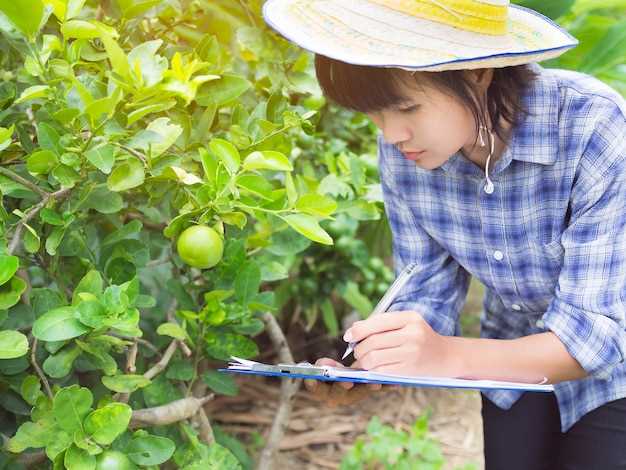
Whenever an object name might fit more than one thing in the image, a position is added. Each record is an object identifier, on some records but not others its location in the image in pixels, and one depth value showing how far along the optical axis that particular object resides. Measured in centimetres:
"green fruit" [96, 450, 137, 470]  101
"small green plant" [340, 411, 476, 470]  198
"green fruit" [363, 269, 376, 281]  218
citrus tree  101
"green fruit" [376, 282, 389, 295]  223
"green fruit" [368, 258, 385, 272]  223
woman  99
